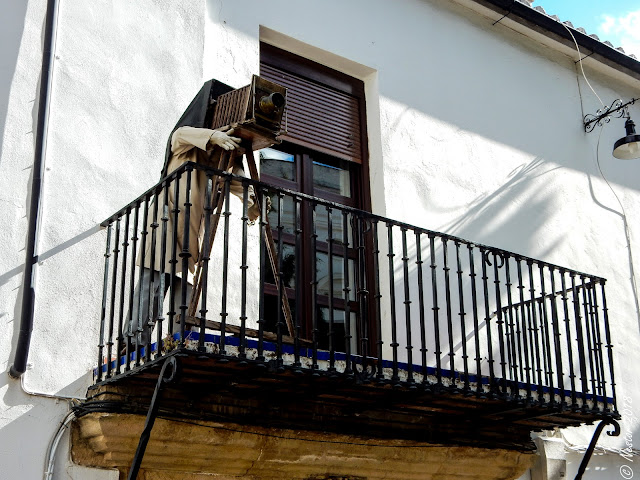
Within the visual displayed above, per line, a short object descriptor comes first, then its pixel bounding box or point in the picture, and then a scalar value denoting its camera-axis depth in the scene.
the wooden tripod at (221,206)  5.64
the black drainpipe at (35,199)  5.45
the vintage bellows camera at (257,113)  5.66
